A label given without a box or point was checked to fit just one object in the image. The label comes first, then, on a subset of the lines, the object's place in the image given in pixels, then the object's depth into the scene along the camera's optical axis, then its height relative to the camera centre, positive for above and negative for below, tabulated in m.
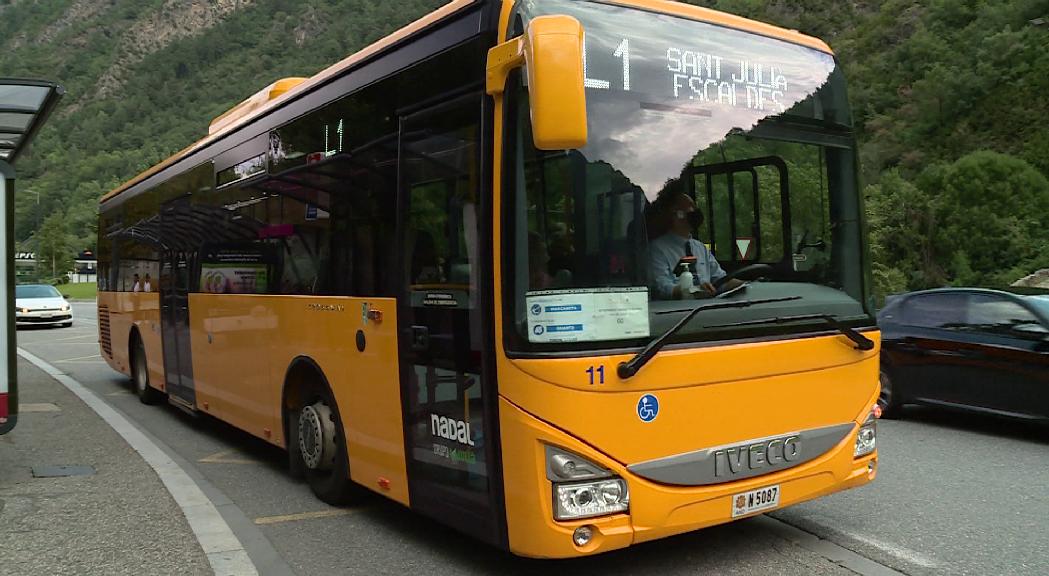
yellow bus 4.04 +0.09
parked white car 28.69 +0.16
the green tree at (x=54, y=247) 77.19 +5.55
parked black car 8.45 -0.71
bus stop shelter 6.58 +0.58
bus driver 4.20 +0.18
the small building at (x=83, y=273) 100.75 +4.43
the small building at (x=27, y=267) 56.34 +3.22
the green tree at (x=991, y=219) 63.66 +4.37
